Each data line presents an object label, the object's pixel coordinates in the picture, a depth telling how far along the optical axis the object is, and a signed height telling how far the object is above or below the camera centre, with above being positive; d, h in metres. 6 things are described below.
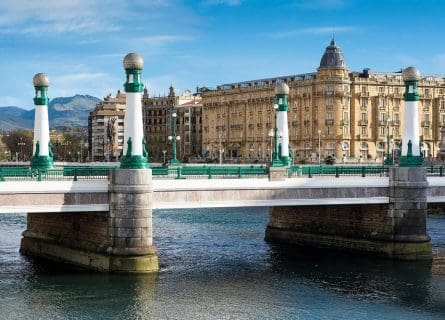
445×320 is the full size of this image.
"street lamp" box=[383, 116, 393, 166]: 59.72 -0.27
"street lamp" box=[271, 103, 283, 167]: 51.55 +0.23
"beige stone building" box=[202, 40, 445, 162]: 165.12 +8.87
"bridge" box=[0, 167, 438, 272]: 43.84 -2.54
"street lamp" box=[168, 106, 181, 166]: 56.17 +1.02
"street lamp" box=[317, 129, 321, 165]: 153.57 +2.31
